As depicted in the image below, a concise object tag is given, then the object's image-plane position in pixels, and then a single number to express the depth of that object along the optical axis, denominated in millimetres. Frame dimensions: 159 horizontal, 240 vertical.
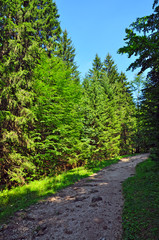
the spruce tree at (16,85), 8109
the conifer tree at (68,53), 22297
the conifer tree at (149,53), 4078
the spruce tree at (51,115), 10289
